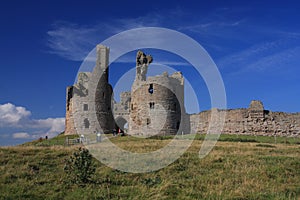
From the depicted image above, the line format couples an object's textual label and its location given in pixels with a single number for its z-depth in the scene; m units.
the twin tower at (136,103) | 36.69
